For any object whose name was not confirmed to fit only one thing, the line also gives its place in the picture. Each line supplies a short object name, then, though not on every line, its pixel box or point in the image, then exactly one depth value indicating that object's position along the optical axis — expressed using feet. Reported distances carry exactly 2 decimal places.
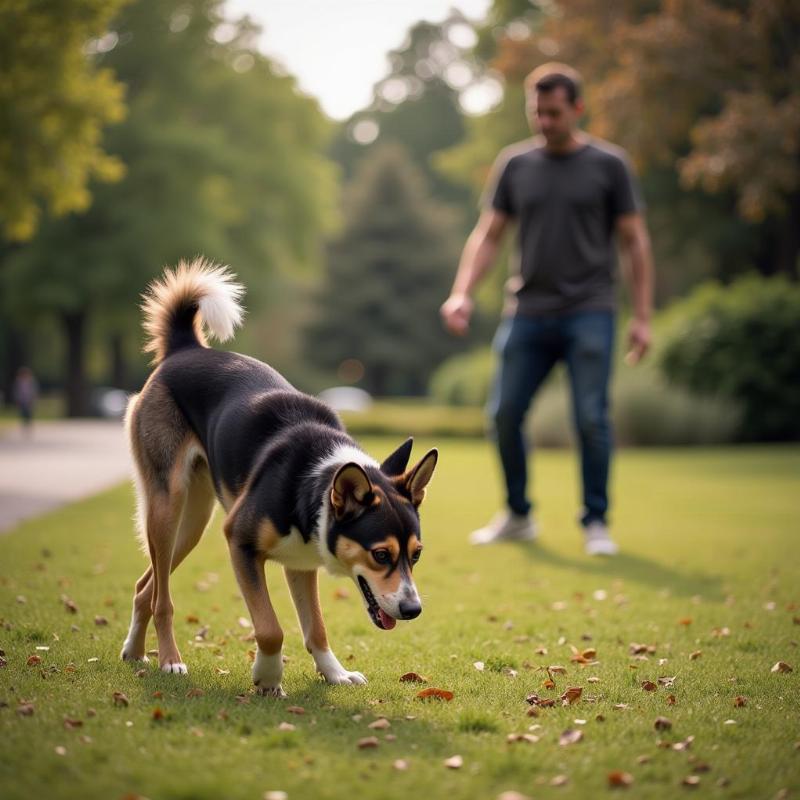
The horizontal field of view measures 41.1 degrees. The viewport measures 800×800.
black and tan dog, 13.09
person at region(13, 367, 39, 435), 83.35
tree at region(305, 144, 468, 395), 181.47
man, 26.20
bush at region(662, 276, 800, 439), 70.44
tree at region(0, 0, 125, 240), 48.11
